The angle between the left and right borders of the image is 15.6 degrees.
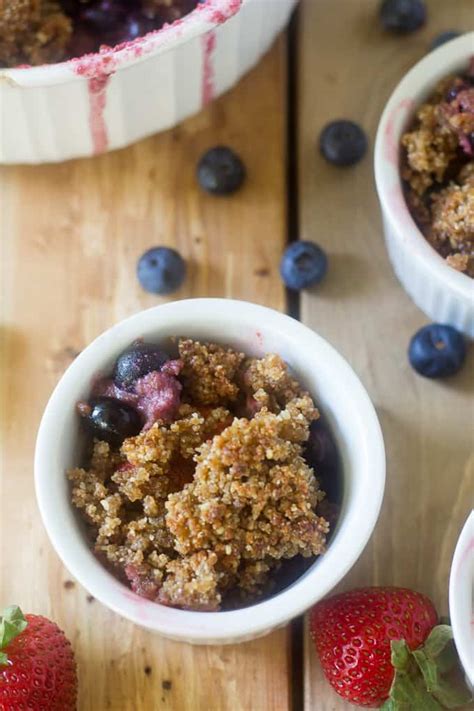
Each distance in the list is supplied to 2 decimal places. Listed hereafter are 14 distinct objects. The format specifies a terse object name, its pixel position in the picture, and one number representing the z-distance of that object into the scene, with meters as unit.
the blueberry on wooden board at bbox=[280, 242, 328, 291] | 0.54
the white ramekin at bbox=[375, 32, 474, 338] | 0.51
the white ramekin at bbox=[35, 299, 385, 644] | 0.47
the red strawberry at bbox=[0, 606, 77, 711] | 0.48
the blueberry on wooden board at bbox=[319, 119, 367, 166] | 0.56
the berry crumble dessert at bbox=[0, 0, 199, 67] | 0.53
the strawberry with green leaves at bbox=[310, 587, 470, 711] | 0.48
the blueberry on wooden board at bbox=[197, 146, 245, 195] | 0.55
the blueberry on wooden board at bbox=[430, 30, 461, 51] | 0.57
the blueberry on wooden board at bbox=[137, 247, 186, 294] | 0.54
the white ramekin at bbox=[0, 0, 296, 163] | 0.50
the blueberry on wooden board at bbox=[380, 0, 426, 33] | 0.57
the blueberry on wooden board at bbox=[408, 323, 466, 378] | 0.53
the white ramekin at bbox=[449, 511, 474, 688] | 0.48
